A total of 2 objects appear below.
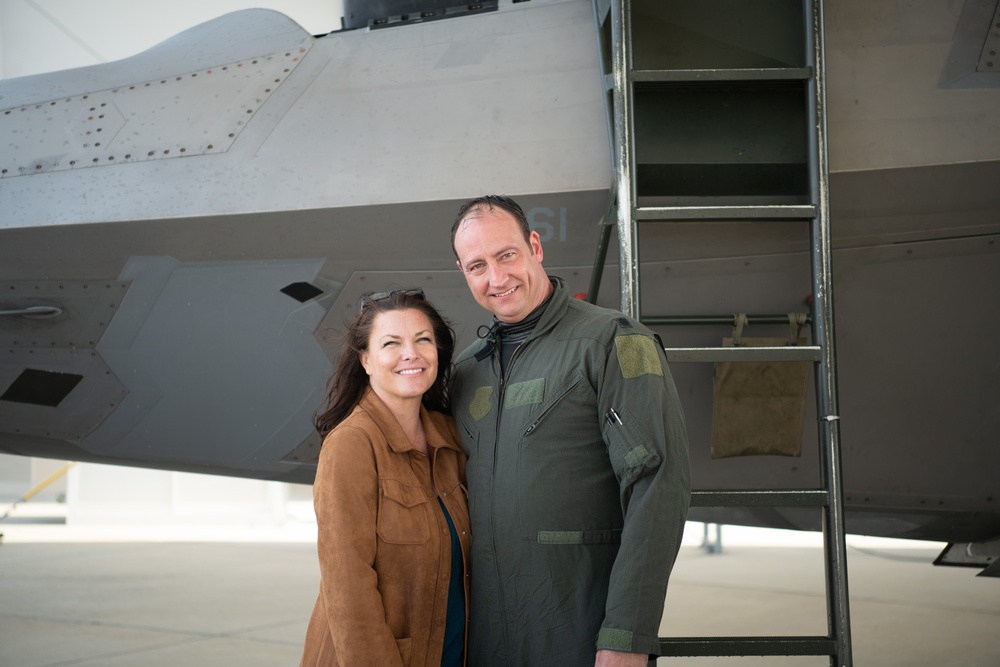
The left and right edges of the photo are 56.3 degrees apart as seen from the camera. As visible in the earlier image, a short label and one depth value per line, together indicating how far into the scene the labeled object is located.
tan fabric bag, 3.23
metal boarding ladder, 2.56
